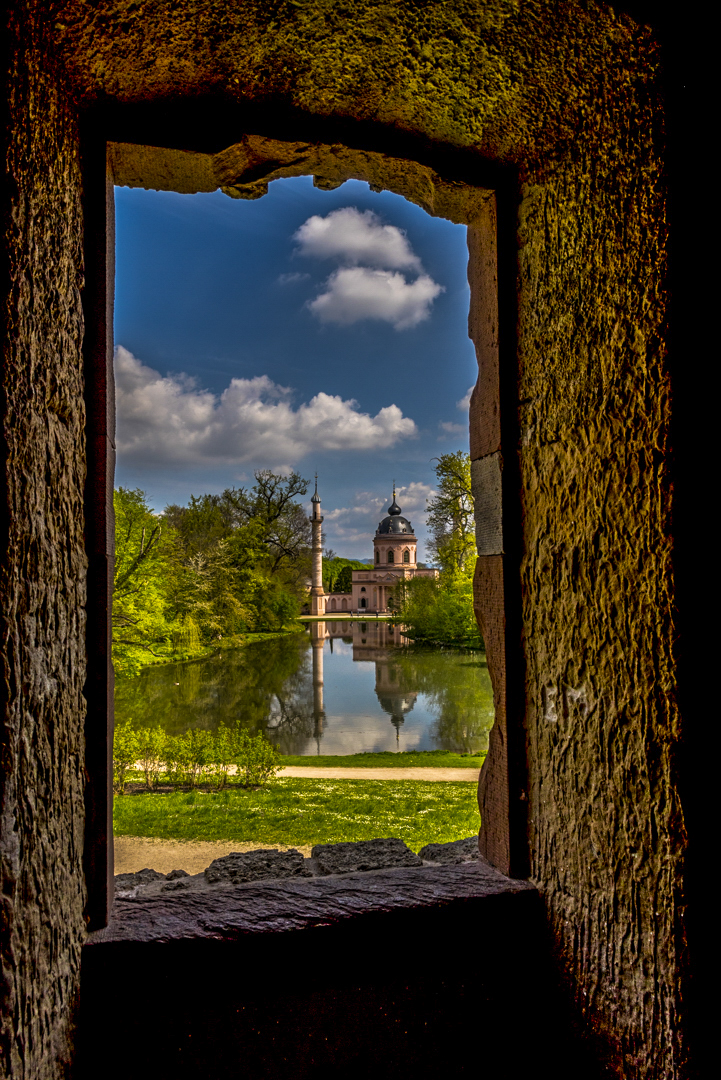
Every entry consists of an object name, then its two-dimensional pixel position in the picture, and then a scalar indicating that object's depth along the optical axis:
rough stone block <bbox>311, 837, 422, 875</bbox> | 1.88
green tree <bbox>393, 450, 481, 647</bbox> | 18.75
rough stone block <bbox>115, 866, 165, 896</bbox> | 1.85
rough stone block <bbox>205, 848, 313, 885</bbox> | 1.84
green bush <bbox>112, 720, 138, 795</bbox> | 9.62
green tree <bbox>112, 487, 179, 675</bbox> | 11.57
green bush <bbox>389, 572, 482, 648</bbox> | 20.02
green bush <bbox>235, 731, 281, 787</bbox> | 9.86
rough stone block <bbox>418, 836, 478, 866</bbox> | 1.97
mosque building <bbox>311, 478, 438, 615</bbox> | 54.34
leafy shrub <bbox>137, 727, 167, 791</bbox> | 10.07
